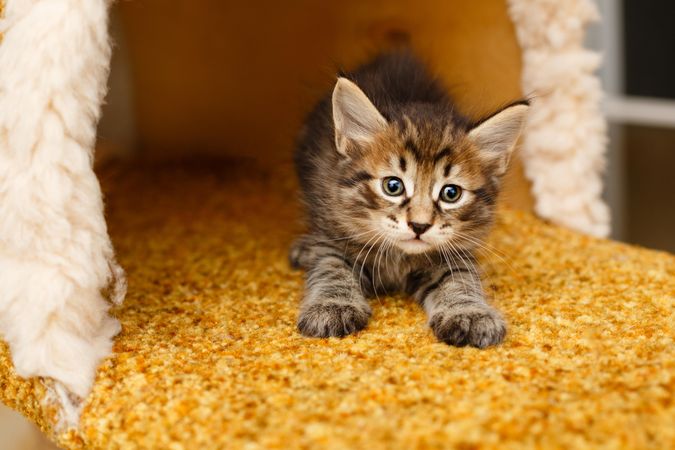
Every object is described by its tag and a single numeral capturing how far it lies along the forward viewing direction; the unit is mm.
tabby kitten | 538
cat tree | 469
